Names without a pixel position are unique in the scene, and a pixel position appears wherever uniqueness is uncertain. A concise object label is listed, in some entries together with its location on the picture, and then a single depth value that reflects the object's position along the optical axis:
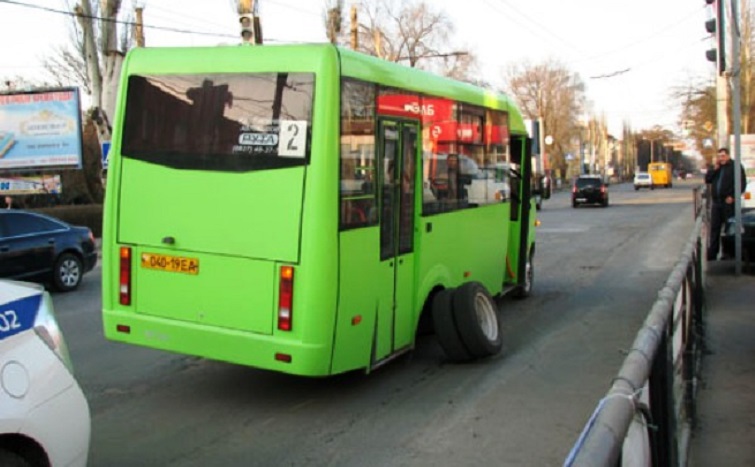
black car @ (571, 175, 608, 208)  38.16
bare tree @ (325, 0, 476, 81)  61.28
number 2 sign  5.71
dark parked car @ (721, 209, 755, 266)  12.37
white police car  3.36
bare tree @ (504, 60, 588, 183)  90.50
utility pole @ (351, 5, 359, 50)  34.94
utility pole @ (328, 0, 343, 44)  41.78
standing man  13.73
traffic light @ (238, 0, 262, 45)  18.61
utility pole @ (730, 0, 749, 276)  11.60
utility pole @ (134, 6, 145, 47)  23.59
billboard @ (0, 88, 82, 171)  25.66
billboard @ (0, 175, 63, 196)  24.73
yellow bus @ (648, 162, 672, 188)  75.00
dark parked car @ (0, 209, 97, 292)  12.09
